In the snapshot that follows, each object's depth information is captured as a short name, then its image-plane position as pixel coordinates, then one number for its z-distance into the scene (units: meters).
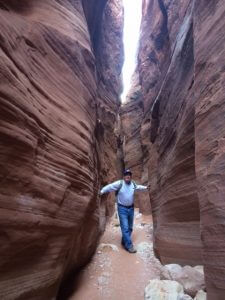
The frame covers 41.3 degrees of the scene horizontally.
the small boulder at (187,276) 4.34
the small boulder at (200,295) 4.03
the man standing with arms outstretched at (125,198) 8.03
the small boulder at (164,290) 4.18
